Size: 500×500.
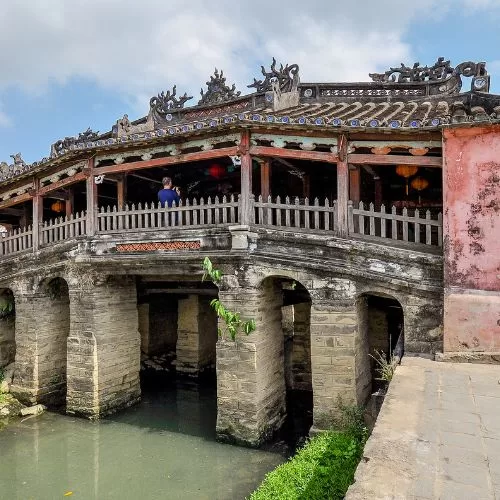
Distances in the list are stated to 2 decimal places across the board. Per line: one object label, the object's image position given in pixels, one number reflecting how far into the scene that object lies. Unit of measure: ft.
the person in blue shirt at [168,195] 33.35
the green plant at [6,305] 45.31
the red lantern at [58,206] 47.74
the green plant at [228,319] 28.63
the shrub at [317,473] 20.53
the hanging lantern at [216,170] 37.86
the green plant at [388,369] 22.94
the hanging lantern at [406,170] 28.86
